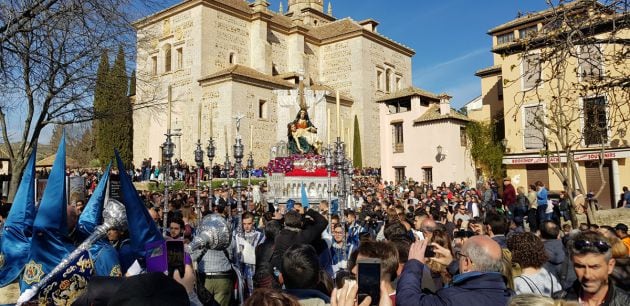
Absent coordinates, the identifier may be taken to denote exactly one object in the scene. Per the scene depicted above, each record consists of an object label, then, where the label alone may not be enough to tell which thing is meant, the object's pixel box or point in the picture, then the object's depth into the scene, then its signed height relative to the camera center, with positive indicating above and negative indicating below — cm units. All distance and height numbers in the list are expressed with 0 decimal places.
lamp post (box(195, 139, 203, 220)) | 993 +57
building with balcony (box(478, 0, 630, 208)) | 2012 +150
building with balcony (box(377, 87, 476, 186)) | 2625 +231
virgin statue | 1812 +175
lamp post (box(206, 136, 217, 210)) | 1039 +72
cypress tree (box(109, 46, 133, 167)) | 1073 +247
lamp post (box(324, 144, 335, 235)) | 710 -20
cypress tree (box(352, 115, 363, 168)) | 3653 +250
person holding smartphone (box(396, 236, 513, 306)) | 267 -62
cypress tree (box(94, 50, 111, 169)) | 1057 +237
